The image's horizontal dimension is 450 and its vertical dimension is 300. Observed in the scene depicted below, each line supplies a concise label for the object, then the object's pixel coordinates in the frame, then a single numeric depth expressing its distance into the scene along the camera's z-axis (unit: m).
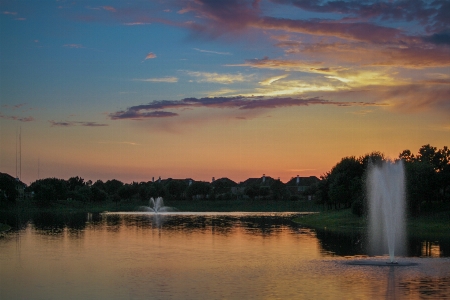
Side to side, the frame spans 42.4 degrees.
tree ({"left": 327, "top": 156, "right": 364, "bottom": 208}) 117.31
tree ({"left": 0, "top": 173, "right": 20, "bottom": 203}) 156.00
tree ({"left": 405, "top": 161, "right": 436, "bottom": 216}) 93.07
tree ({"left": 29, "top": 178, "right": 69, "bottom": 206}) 167.62
